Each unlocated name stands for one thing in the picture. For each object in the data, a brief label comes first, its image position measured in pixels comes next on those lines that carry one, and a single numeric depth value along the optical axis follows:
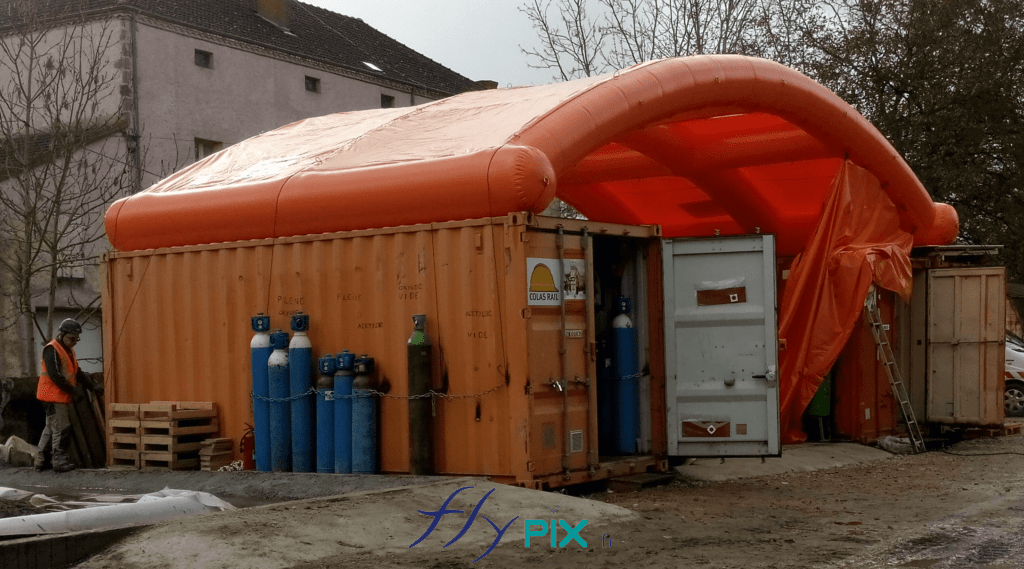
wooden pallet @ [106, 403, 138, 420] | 12.38
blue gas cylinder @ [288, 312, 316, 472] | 11.30
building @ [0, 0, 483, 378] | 24.59
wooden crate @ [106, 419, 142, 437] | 12.27
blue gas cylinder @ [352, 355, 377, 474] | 10.83
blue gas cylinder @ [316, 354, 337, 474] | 11.06
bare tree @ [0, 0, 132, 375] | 18.47
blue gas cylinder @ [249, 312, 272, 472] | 11.58
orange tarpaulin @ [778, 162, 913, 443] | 14.45
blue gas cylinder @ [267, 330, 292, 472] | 11.41
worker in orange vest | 12.20
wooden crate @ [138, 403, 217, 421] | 11.92
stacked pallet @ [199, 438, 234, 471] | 11.89
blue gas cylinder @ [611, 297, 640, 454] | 11.98
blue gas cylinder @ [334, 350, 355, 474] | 10.94
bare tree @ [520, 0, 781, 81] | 30.59
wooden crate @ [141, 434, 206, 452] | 11.90
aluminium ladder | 15.03
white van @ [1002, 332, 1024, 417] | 20.38
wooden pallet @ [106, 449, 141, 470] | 12.22
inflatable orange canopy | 10.70
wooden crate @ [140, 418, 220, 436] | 11.90
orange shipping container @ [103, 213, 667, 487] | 10.26
